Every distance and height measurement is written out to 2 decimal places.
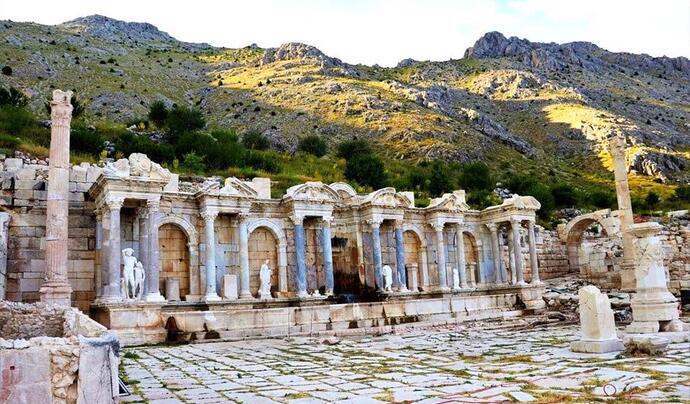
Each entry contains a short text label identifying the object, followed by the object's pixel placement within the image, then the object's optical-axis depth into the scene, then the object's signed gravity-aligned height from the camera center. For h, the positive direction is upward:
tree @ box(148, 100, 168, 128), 50.60 +15.26
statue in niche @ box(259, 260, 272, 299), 21.14 -0.05
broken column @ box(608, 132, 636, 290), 23.20 +3.16
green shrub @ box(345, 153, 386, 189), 40.16 +7.33
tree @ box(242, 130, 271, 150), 49.62 +12.28
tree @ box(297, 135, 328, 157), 51.44 +11.96
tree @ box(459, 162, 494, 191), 45.78 +7.33
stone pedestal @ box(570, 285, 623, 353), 11.13 -1.23
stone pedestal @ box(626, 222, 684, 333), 13.41 -0.72
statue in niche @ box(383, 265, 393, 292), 23.76 -0.20
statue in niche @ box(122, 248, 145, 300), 17.34 +0.39
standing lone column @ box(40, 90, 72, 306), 14.65 +2.84
